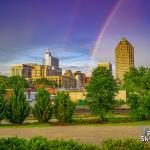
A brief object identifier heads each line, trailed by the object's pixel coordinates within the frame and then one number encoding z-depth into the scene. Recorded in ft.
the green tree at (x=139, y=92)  82.58
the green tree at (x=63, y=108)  78.96
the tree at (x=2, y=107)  76.46
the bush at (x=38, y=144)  31.25
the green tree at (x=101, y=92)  84.33
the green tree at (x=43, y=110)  79.90
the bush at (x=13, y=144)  31.76
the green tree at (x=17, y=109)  78.21
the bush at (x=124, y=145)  31.22
